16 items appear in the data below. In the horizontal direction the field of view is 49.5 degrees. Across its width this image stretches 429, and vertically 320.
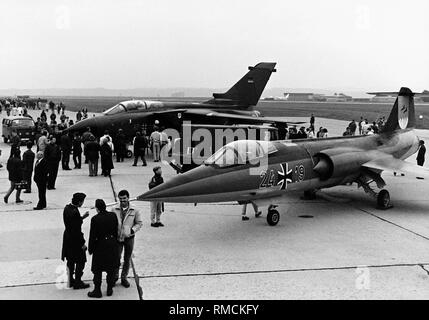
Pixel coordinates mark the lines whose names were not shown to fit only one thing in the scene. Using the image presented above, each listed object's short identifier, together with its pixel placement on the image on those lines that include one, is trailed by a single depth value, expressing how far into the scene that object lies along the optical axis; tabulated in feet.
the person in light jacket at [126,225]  23.17
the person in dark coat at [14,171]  40.86
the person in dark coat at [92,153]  55.01
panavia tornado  70.79
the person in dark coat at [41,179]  39.22
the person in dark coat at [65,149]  59.77
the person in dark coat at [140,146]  63.93
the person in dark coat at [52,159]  43.77
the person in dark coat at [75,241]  22.63
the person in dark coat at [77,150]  61.41
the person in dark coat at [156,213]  35.42
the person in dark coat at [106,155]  54.18
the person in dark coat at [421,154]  59.55
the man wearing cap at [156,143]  67.72
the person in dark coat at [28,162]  43.91
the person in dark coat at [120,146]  66.44
